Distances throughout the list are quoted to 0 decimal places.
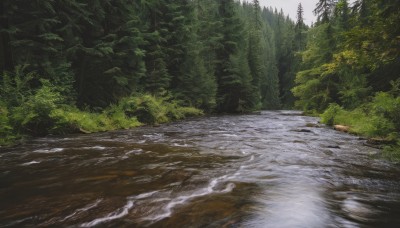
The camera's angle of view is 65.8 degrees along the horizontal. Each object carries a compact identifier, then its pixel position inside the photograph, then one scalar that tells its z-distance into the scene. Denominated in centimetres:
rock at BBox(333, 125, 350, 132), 1381
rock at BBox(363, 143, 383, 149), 897
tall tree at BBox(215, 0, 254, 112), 3462
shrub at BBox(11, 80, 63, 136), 1097
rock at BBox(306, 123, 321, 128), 1617
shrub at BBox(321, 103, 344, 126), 1730
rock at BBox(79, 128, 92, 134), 1284
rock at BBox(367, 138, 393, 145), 955
